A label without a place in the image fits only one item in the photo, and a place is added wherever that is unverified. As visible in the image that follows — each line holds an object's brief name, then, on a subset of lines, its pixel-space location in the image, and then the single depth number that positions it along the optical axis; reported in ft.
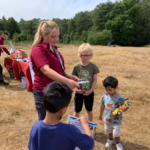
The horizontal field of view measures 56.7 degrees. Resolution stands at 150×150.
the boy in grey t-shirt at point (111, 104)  6.49
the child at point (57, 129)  3.11
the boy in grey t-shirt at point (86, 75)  7.21
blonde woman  4.42
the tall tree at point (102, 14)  130.99
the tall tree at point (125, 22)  118.11
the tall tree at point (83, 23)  167.32
